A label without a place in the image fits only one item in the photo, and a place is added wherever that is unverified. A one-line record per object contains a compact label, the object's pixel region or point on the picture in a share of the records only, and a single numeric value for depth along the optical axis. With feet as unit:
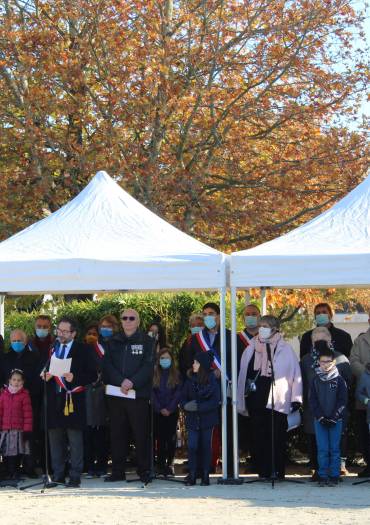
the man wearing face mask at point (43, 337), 42.47
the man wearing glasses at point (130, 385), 37.83
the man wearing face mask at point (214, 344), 39.29
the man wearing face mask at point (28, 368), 39.63
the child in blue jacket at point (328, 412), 36.55
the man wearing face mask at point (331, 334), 40.29
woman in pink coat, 37.65
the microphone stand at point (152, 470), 38.47
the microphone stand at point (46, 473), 36.73
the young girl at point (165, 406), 39.34
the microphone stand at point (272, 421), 37.09
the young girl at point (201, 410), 37.35
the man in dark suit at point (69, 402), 37.35
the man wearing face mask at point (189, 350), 40.75
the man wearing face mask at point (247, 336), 40.90
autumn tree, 61.36
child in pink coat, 38.19
